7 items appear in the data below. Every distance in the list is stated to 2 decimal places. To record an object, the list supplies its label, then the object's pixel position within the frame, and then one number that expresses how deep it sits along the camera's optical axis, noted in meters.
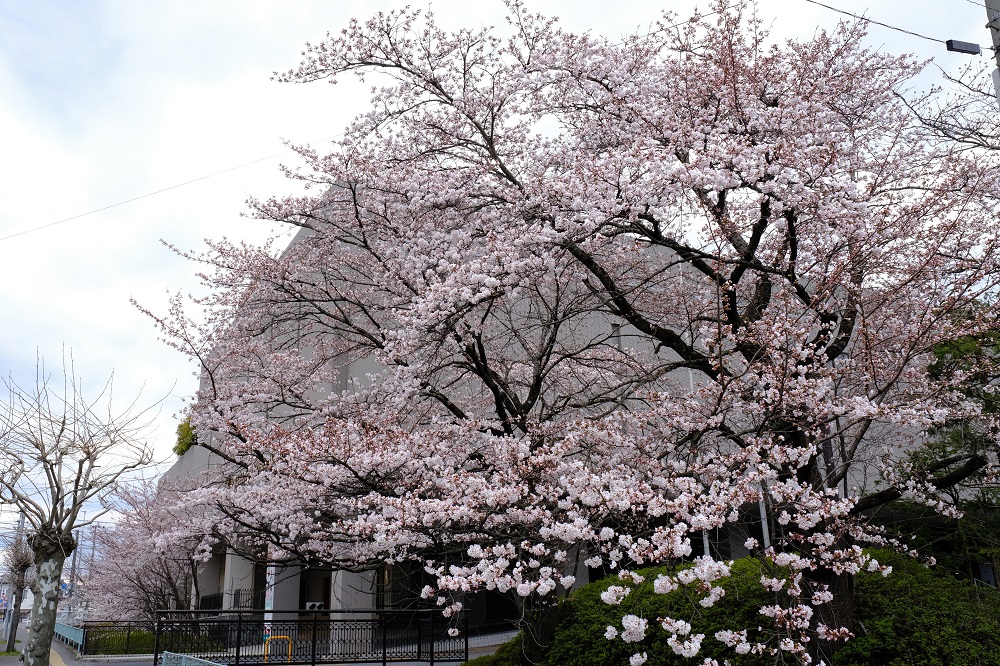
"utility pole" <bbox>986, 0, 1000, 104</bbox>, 6.67
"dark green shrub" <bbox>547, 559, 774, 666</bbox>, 8.66
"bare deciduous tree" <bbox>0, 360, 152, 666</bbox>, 10.88
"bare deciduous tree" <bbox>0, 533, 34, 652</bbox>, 27.72
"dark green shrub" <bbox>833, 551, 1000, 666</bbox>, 7.26
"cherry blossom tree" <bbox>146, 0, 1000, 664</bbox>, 6.46
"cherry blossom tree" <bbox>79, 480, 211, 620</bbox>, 22.92
